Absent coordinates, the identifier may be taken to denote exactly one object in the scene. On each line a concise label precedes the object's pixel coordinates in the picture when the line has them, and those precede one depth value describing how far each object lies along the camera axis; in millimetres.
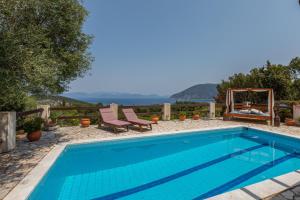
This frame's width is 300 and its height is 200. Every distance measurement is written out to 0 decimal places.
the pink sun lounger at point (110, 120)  6694
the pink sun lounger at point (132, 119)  6965
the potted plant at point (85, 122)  7624
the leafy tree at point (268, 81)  14650
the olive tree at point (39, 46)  3347
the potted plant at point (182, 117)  9484
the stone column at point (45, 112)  7055
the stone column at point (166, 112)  9484
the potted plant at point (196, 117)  9885
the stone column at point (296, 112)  8420
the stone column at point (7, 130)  4274
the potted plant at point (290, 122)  8189
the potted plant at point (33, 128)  5215
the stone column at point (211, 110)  10414
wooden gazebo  8412
